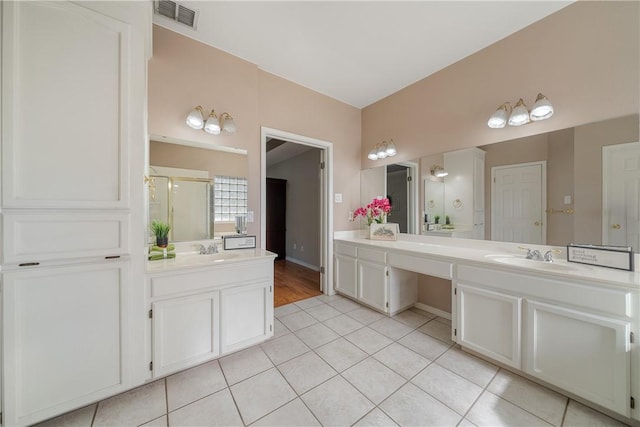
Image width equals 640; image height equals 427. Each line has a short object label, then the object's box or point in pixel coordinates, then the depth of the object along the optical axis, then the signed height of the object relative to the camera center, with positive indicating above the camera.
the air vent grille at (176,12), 1.76 +1.66
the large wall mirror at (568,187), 1.57 +0.22
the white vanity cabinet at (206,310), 1.53 -0.75
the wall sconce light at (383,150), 2.98 +0.87
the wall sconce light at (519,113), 1.79 +0.85
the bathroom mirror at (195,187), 2.02 +0.26
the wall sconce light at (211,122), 2.04 +0.87
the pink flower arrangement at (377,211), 2.94 +0.03
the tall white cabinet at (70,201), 1.14 +0.07
